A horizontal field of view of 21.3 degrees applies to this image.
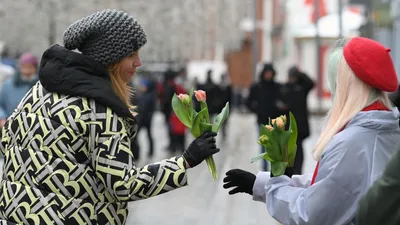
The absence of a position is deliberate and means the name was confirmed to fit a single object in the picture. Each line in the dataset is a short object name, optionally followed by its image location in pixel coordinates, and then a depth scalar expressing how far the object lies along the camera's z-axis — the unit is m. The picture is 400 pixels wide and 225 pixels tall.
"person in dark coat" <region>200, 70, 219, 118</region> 25.69
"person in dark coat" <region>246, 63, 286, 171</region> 14.42
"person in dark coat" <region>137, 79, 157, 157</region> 20.62
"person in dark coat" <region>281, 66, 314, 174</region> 12.94
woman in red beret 3.60
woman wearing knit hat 3.77
